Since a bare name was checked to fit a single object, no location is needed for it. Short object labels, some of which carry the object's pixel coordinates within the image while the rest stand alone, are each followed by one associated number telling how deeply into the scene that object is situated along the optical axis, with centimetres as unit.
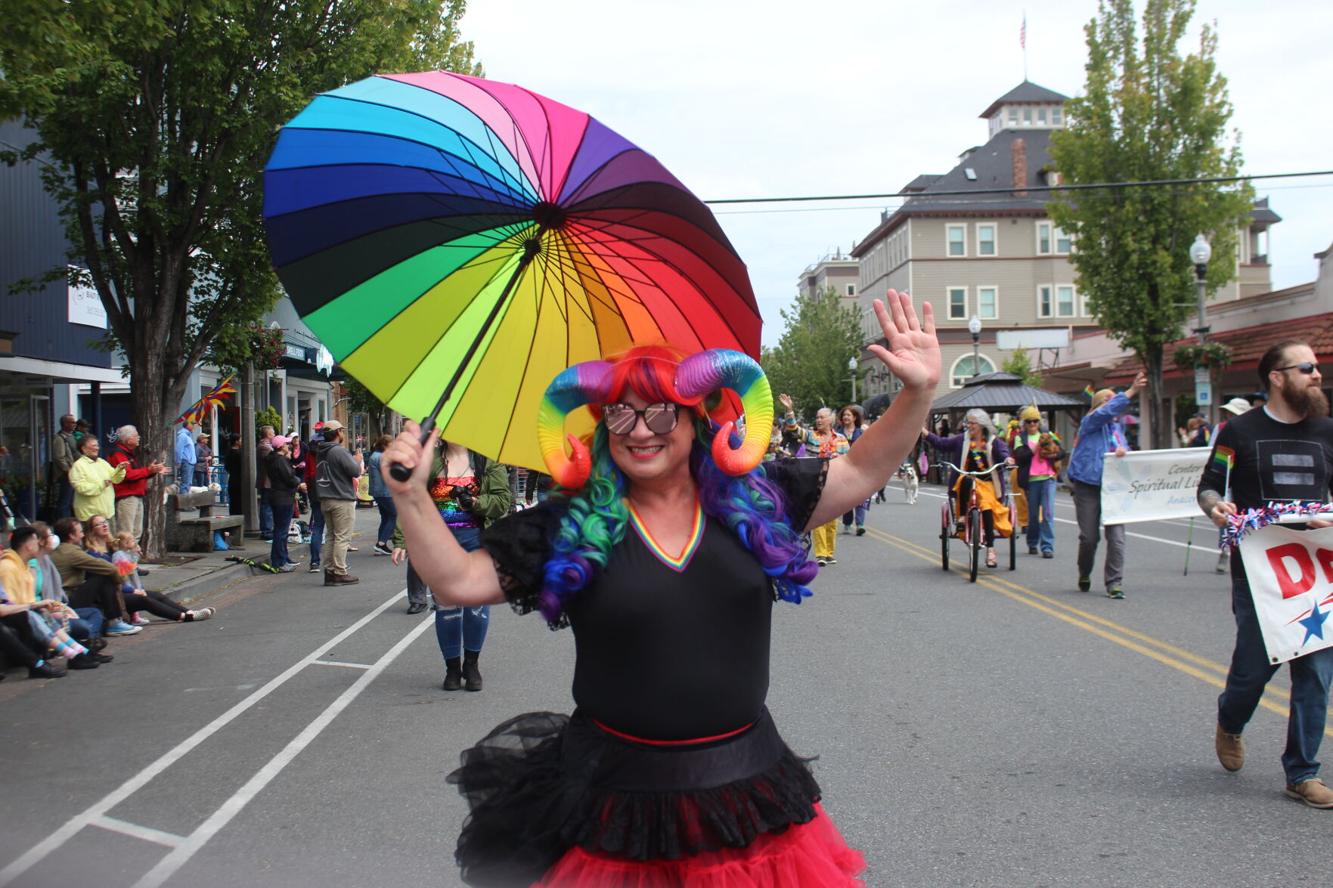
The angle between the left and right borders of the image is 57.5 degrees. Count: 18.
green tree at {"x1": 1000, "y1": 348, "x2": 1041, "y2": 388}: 5389
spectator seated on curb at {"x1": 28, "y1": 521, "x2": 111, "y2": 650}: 1005
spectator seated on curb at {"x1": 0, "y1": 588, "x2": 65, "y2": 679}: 944
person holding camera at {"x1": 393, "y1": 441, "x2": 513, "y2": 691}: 823
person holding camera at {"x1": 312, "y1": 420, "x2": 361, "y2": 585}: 1496
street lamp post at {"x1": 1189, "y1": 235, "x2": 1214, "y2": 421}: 2422
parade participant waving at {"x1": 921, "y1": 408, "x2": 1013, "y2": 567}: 1400
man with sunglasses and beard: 538
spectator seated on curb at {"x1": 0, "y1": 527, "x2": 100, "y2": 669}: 952
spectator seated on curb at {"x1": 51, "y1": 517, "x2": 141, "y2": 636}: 1101
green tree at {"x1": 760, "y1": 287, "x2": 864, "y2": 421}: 7856
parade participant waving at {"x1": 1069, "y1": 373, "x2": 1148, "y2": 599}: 1236
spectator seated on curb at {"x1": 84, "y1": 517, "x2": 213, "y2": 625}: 1159
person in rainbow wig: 256
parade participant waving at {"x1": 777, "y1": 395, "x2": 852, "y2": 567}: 1522
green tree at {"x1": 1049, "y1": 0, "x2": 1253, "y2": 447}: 3247
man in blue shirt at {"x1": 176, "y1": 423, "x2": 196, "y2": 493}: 2206
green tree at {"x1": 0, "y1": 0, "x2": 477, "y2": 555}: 1448
